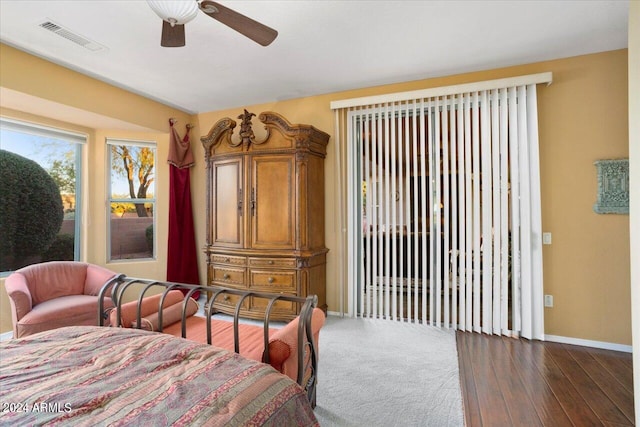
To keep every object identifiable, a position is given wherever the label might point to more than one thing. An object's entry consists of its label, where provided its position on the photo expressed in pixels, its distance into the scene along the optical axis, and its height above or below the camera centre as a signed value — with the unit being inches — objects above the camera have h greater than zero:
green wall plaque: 111.7 +9.9
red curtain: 174.4 +0.9
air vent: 100.8 +63.1
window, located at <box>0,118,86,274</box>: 134.8 +12.6
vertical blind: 122.9 +4.6
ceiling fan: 63.9 +44.8
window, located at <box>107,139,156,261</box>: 168.2 +11.4
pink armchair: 108.9 -29.5
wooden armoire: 140.7 +3.2
